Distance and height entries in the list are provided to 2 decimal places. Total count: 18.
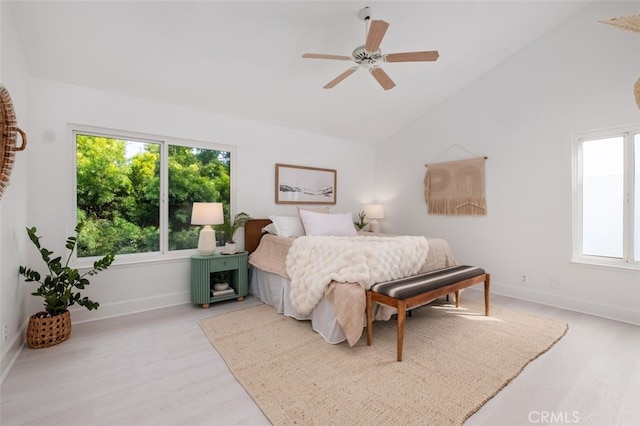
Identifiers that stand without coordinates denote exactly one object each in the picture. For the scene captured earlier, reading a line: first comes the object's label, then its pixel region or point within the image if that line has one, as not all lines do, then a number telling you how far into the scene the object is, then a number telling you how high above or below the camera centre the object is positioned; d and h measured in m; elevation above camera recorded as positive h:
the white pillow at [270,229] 3.77 -0.21
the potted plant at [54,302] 2.25 -0.76
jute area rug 1.60 -1.09
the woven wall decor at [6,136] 1.78 +0.49
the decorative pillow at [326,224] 3.71 -0.14
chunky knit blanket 2.41 -0.44
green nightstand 3.17 -0.71
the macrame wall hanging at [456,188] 4.00 +0.40
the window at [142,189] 2.93 +0.27
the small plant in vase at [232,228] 3.45 -0.18
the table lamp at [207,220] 3.12 -0.08
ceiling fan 2.13 +1.36
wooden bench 2.12 -0.61
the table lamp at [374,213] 4.98 +0.02
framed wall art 4.23 +0.46
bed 2.25 -0.73
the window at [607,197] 2.92 +0.20
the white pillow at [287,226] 3.67 -0.16
